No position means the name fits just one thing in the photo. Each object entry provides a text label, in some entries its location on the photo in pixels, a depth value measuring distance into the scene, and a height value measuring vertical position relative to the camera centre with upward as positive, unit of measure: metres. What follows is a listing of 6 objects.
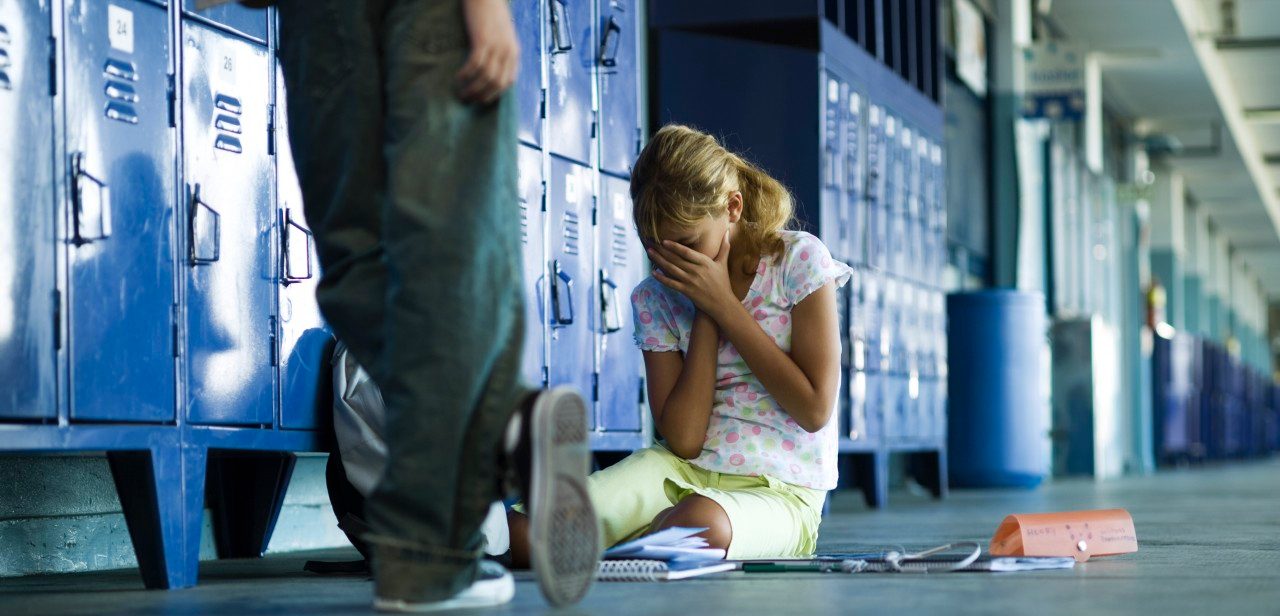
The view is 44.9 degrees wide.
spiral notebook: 2.55 -0.38
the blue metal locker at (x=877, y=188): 6.43 +0.64
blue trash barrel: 8.68 -0.31
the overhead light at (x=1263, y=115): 17.66 +2.49
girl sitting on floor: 2.86 -0.04
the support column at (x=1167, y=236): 19.08 +1.20
